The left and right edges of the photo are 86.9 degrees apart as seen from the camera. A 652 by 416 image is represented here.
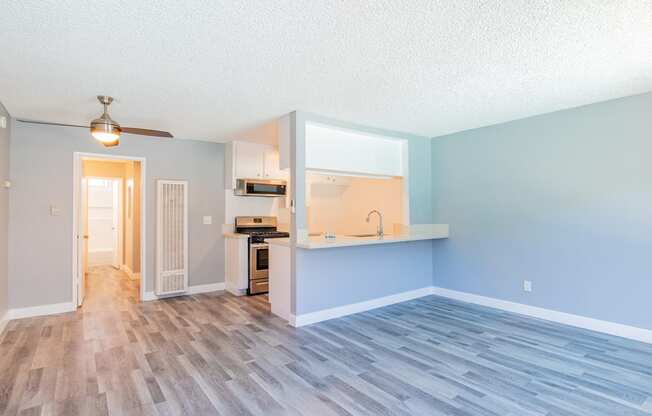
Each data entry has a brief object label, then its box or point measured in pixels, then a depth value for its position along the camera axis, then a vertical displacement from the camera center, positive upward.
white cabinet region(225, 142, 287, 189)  5.30 +0.83
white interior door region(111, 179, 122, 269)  7.46 -0.30
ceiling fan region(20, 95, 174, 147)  3.27 +0.84
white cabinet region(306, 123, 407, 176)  4.02 +0.79
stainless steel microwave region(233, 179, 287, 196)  5.27 +0.42
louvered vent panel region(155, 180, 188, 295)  4.93 -0.33
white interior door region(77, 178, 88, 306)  4.48 -0.69
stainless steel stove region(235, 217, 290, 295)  5.04 -0.69
